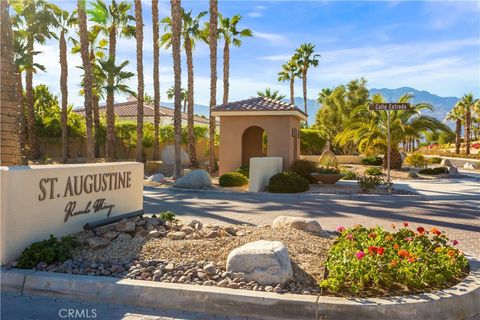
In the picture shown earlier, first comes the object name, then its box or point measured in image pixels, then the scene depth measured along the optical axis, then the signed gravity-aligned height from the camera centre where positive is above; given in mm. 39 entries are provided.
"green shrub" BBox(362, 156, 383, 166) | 33922 -765
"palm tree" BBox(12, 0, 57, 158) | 29594 +8458
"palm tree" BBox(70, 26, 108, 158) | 32688 +7225
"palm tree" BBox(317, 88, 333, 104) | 68662 +8664
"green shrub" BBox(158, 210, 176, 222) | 8578 -1236
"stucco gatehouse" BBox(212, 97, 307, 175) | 20891 +1157
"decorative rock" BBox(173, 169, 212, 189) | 18344 -1224
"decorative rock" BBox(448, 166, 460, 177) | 26453 -1238
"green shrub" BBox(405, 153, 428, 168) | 30141 -671
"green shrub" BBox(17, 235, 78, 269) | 5823 -1332
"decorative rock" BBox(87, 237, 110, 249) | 6488 -1318
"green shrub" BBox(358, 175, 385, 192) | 16625 -1177
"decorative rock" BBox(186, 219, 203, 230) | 7912 -1295
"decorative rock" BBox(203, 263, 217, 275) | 5418 -1398
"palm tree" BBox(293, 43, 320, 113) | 59344 +11931
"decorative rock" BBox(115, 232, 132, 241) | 6906 -1312
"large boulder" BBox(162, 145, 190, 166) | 29719 -373
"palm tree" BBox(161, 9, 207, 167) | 29391 +7039
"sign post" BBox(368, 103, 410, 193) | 14452 +1409
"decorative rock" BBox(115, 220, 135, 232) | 7316 -1218
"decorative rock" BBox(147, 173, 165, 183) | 20766 -1276
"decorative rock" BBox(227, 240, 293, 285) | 5188 -1307
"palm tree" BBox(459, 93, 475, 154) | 59156 +6542
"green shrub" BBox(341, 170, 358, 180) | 23331 -1292
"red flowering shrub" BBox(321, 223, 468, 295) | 4969 -1326
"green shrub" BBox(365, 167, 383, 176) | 25547 -1185
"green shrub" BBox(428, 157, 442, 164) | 38116 -846
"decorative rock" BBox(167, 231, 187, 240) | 6902 -1283
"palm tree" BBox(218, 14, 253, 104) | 32841 +8547
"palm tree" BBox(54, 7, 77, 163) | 32875 +5725
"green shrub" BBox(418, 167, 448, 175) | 26881 -1179
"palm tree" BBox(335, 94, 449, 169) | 27406 +1423
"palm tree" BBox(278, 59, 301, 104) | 60406 +10447
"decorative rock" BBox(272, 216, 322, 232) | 7848 -1257
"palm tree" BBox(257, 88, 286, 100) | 58656 +7214
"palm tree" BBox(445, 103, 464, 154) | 61856 +5150
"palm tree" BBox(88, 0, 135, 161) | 29219 +8501
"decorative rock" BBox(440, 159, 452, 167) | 30725 -852
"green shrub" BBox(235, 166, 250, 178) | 20767 -898
